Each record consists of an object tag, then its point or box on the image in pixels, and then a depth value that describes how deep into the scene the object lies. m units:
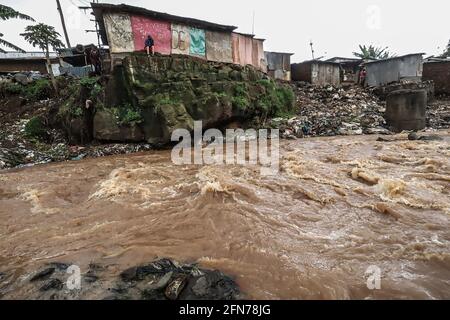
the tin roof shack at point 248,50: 16.42
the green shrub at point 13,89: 14.61
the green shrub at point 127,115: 11.08
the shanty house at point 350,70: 22.70
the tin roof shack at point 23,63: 21.00
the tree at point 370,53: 28.70
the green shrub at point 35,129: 11.39
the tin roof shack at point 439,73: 18.44
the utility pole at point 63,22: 20.23
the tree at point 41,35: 12.04
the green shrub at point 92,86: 11.40
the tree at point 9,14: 13.50
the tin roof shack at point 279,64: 20.89
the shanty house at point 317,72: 21.17
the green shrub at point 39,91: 14.22
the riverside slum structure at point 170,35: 11.83
